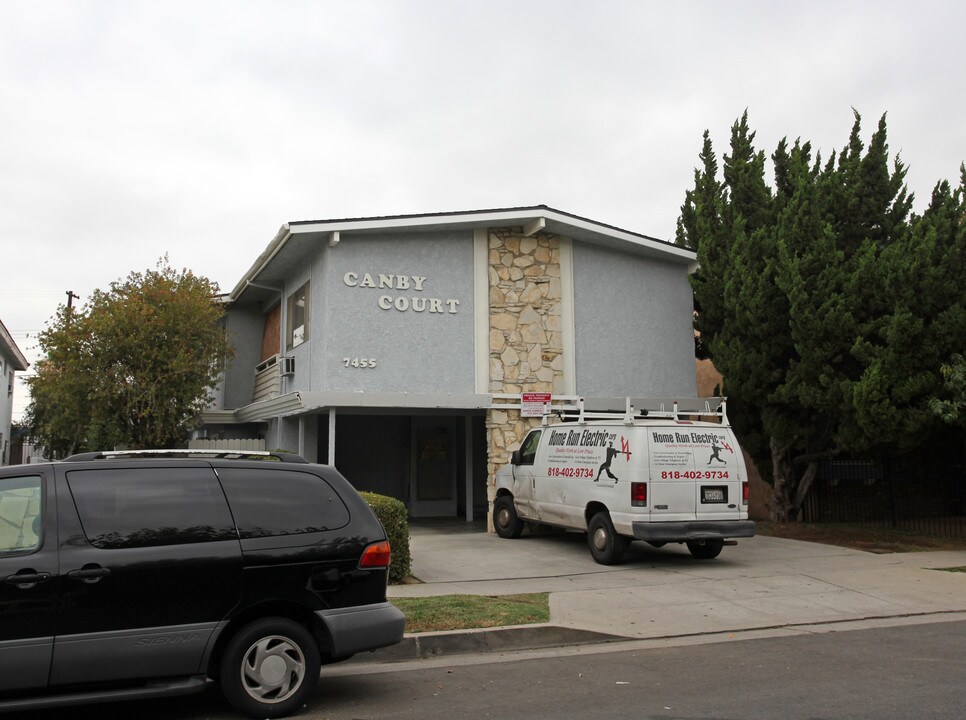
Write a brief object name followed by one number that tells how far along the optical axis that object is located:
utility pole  39.49
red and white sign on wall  14.77
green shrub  10.43
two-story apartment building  15.13
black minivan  5.04
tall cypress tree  13.66
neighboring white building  29.56
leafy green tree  18.03
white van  11.52
